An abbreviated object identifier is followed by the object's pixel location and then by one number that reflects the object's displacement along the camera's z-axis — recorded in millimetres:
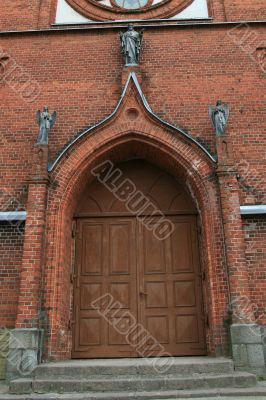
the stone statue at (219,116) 8164
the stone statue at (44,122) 8180
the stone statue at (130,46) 9328
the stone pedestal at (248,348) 6648
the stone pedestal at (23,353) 6652
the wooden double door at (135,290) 8070
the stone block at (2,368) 7180
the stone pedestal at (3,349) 7199
